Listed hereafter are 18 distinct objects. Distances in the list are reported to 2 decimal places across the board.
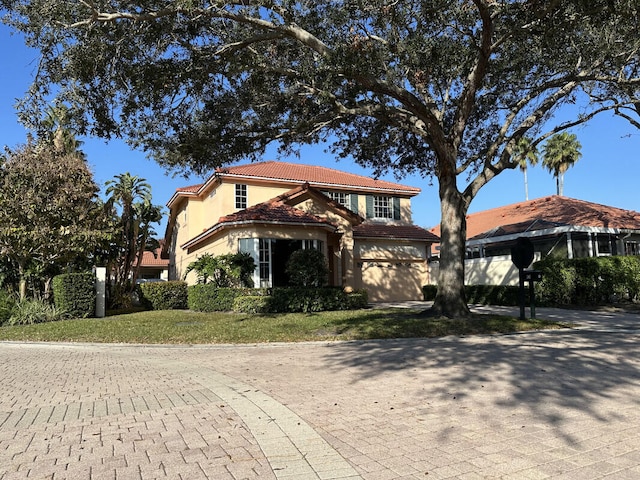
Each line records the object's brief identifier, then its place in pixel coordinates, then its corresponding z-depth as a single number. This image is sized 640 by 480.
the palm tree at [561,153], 39.83
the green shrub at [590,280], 17.95
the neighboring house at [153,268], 47.39
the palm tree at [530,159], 27.24
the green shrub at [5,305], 16.61
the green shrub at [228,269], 18.94
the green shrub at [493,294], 20.51
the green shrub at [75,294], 18.03
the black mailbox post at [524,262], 14.06
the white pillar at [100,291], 19.22
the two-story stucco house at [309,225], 19.95
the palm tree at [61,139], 21.11
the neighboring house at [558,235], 23.02
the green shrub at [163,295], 22.52
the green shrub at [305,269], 18.52
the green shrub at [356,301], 18.91
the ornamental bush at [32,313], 16.56
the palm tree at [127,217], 22.77
